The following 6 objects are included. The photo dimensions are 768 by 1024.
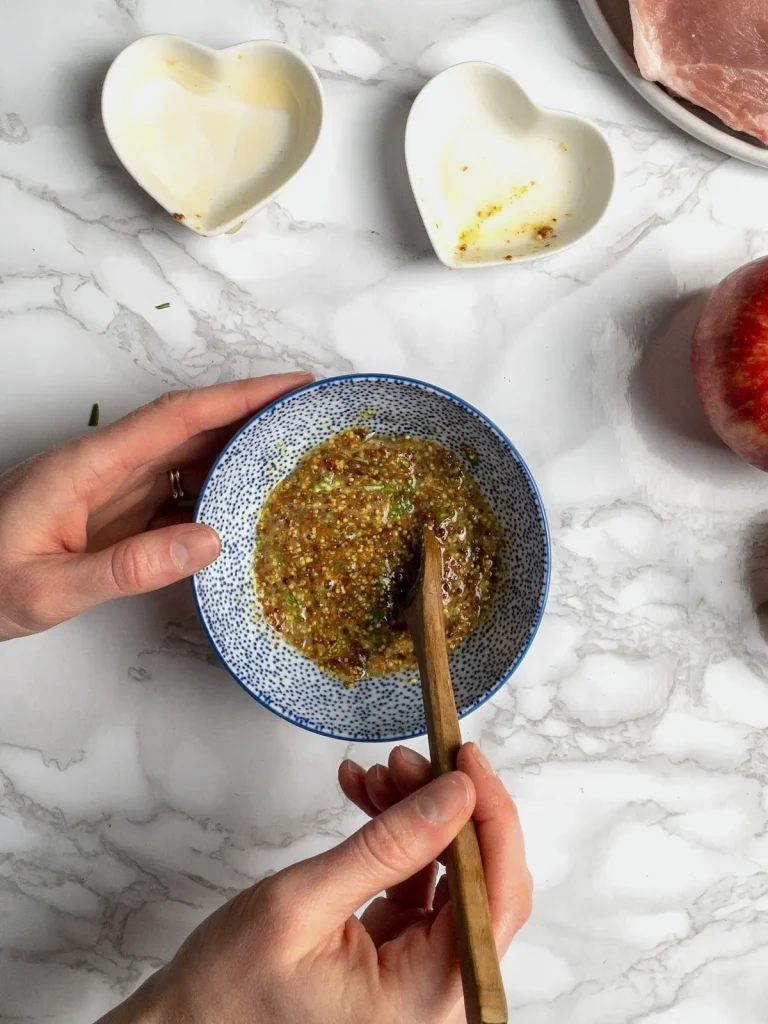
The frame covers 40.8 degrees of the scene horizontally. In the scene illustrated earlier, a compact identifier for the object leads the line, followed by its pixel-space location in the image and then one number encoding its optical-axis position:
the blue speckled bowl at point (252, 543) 0.38
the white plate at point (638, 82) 0.41
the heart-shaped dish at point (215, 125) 0.39
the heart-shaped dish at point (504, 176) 0.41
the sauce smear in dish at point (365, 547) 0.40
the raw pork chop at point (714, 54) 0.41
